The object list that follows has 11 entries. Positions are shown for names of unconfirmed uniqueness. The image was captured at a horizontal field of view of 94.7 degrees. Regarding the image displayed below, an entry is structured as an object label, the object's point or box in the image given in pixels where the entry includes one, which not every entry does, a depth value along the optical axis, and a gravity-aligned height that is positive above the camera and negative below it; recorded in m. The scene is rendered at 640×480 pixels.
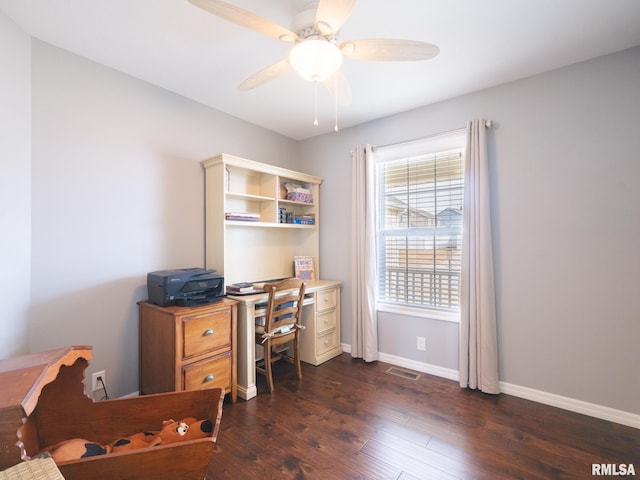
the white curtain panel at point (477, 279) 2.39 -0.29
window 2.74 +0.22
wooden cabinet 2.02 -0.72
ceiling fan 1.27 +0.98
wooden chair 2.45 -0.65
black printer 2.11 -0.29
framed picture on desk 3.47 -0.26
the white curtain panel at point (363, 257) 3.04 -0.13
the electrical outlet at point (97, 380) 2.09 -0.94
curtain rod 2.44 +1.02
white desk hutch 2.48 +0.04
